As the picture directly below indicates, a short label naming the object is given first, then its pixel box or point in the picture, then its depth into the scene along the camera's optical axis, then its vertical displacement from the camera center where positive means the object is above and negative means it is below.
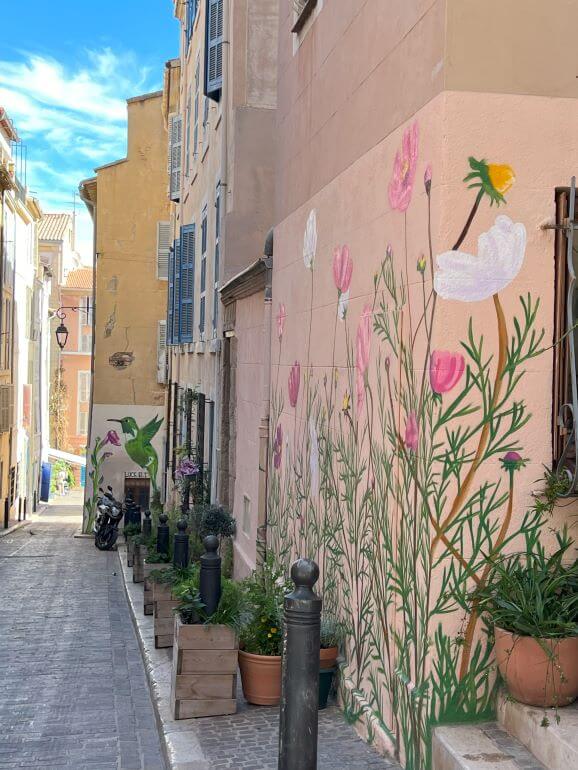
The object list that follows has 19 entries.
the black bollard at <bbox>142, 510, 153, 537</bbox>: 15.24 -2.08
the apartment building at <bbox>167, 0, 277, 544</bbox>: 12.50 +2.80
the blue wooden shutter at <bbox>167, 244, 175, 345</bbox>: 19.75 +2.21
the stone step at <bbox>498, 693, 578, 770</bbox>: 3.64 -1.31
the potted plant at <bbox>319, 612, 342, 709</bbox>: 5.65 -1.51
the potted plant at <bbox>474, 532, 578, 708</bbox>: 3.91 -0.91
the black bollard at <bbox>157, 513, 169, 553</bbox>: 11.45 -1.67
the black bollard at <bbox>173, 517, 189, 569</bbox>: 9.16 -1.41
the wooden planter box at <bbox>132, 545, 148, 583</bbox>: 13.50 -2.37
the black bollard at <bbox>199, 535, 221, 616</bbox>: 5.86 -1.12
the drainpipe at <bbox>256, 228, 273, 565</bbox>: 8.64 -0.19
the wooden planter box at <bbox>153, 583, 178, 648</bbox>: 8.01 -1.84
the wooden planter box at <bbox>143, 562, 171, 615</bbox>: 9.93 -2.07
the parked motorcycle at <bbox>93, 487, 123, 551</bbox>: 22.00 -2.91
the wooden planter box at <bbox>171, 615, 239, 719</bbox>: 5.74 -1.64
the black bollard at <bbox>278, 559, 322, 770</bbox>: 3.68 -1.08
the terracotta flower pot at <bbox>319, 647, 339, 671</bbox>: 5.64 -1.52
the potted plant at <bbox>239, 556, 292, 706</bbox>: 5.84 -1.55
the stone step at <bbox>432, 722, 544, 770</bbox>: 3.81 -1.43
